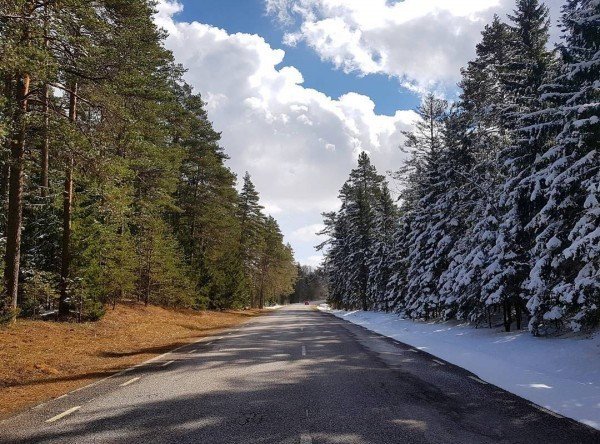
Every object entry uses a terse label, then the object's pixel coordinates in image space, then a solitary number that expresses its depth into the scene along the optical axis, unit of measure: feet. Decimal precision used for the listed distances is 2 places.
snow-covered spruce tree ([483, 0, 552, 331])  53.62
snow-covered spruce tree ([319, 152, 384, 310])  157.38
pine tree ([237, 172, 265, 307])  194.49
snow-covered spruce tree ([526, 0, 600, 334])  35.29
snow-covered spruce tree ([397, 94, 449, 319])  84.69
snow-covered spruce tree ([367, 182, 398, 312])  141.69
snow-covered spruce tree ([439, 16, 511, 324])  63.41
